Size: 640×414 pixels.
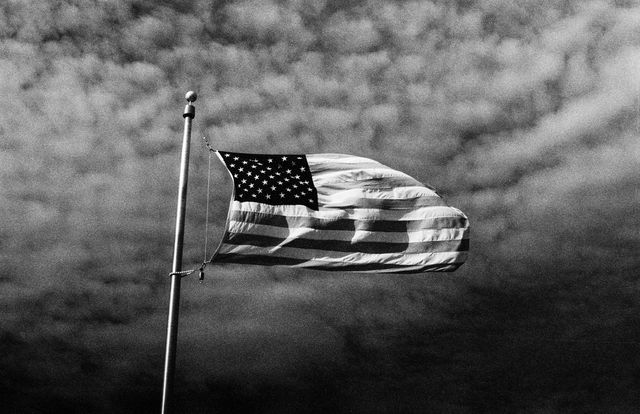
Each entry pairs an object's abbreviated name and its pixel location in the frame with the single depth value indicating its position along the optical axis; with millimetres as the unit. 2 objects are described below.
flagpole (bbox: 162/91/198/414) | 15555
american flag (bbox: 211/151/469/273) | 18125
